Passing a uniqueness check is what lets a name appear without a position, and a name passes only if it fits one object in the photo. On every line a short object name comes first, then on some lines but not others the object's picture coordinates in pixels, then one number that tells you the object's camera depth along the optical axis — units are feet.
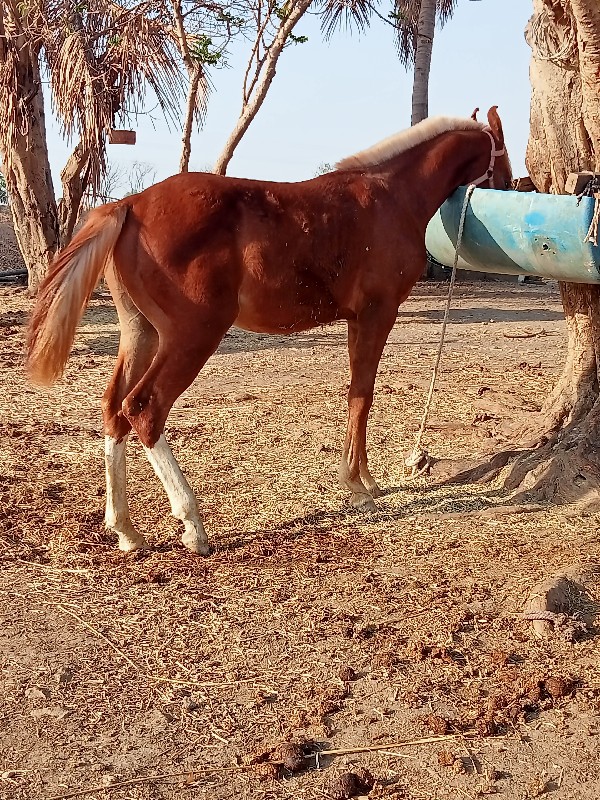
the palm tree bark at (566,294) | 16.85
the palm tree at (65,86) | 34.37
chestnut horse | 14.37
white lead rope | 17.97
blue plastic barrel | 14.96
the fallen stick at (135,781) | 8.70
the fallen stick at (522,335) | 36.01
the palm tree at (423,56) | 54.24
